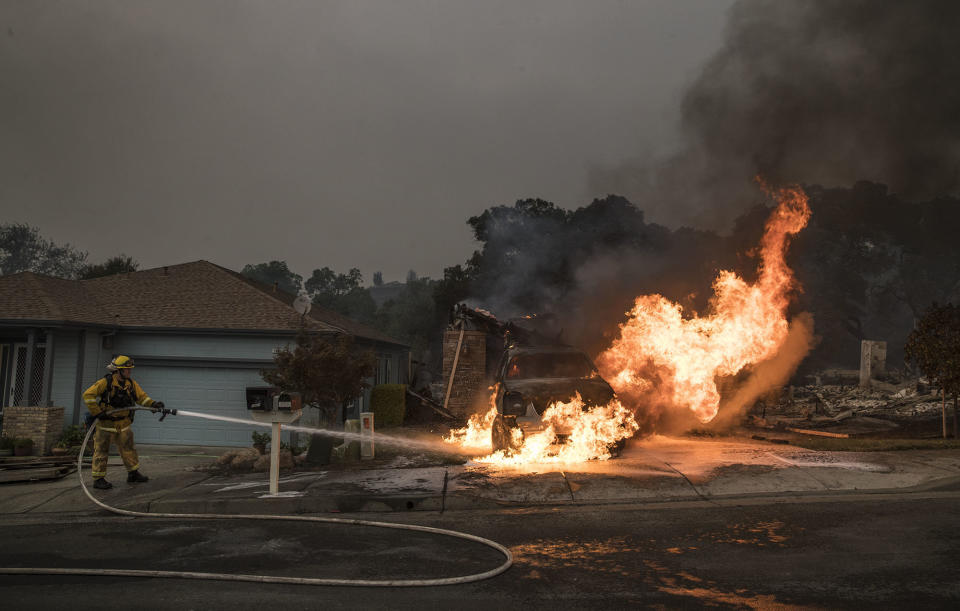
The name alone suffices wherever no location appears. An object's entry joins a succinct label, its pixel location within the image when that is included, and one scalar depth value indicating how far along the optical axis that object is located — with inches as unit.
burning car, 392.2
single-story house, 548.4
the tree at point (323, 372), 447.2
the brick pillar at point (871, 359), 1059.3
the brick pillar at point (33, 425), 502.6
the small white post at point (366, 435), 418.9
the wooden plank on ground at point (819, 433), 536.7
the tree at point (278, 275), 2842.0
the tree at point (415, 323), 1669.5
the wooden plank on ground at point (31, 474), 374.0
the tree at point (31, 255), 2409.0
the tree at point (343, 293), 2507.4
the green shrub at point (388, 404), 650.2
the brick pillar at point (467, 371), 698.2
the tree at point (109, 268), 1143.6
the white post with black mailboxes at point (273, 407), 328.2
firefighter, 345.7
